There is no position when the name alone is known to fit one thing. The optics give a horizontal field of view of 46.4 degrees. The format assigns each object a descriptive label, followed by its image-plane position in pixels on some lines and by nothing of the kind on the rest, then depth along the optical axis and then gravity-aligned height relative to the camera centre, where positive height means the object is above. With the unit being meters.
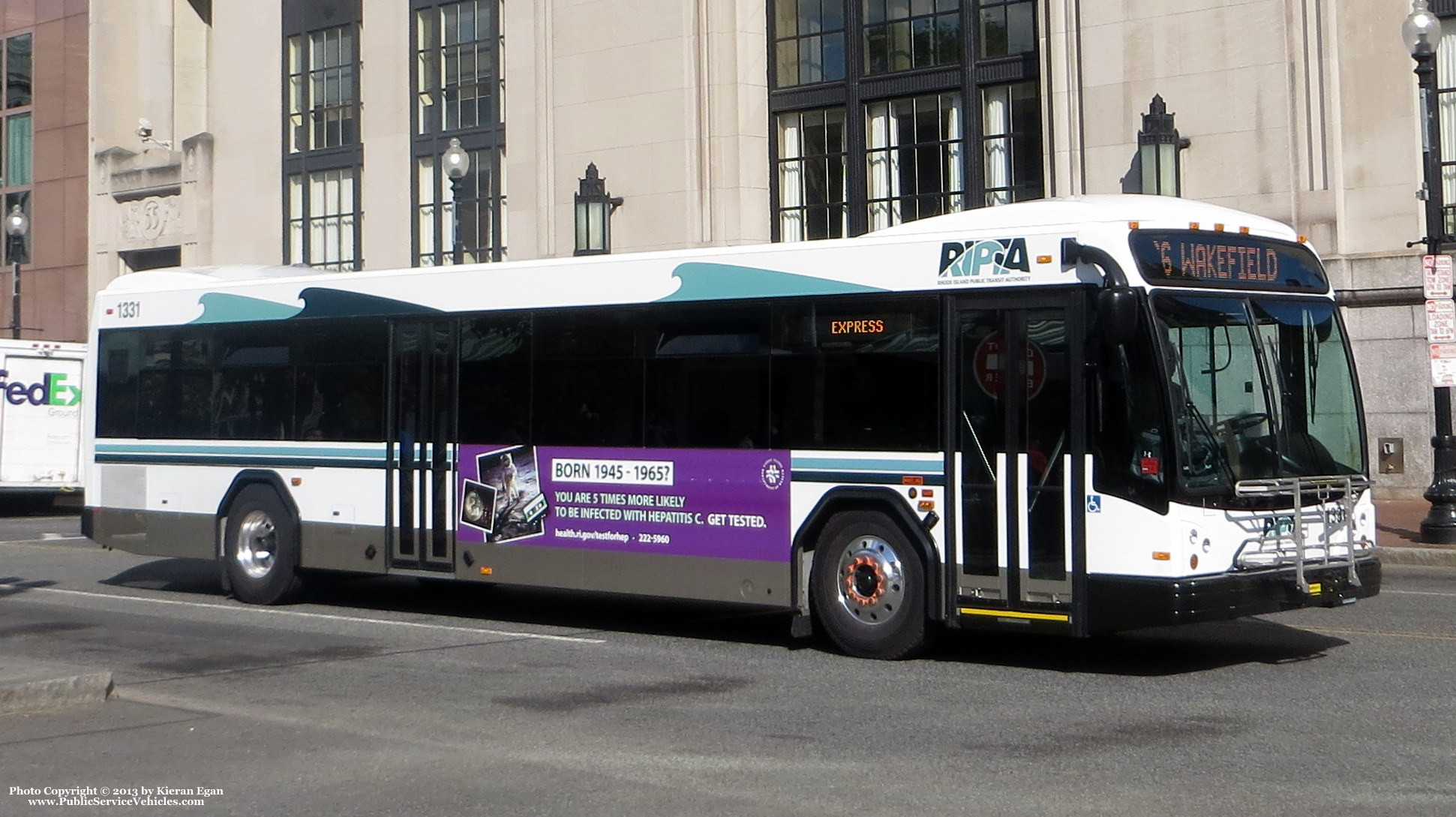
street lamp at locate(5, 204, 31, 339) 39.78 +5.96
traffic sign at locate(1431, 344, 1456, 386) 19.91 +1.16
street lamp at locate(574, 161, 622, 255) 31.80 +4.90
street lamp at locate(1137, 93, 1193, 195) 25.41 +4.71
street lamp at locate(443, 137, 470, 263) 26.95 +4.99
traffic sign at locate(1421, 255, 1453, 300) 19.94 +2.20
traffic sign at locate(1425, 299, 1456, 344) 19.91 +1.66
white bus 10.65 +0.34
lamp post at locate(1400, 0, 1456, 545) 19.67 +2.94
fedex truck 32.00 +1.27
